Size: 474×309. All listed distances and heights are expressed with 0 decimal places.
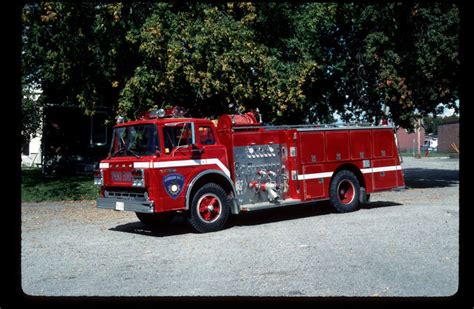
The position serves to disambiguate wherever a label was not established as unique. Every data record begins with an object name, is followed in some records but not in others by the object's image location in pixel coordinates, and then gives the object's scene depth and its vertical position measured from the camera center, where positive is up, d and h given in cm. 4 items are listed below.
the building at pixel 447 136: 6481 +166
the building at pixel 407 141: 8394 +137
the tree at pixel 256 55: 1527 +312
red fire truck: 1049 -36
